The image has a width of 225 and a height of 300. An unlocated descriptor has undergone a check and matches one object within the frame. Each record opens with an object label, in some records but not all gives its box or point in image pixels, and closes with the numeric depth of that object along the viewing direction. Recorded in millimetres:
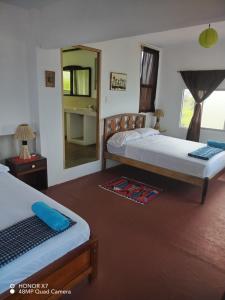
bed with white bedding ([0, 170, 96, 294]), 1329
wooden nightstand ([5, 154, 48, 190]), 2996
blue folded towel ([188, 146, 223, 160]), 3342
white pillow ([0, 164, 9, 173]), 2553
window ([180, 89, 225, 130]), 4895
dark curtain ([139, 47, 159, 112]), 5028
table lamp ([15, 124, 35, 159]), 2975
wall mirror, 5133
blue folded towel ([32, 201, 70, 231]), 1585
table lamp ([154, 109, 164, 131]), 5479
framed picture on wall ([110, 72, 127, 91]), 4211
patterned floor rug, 3377
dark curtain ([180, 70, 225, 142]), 4742
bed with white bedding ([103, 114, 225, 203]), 3273
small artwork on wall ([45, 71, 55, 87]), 3186
